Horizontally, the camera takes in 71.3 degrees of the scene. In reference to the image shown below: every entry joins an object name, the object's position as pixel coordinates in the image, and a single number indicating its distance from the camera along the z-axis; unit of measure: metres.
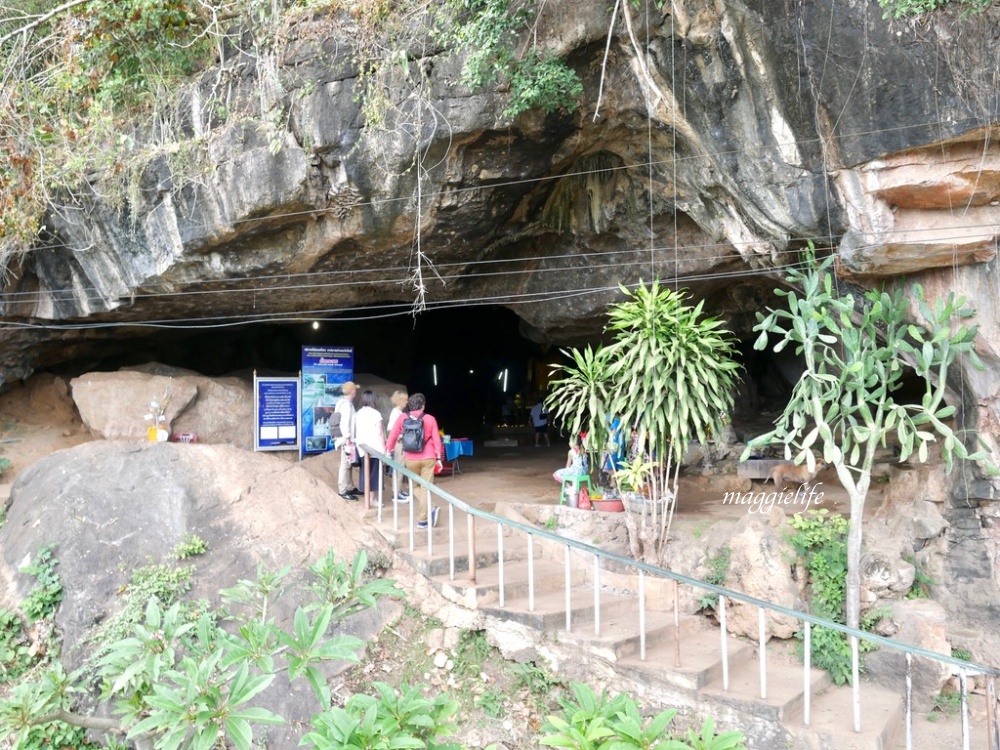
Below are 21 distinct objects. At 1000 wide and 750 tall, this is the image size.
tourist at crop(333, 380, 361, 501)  7.80
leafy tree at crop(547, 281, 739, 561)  6.66
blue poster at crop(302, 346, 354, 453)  9.95
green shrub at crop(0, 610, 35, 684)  5.98
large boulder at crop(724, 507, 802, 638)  6.40
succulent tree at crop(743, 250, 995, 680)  5.75
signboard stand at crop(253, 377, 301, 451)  9.62
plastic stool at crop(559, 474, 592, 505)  7.88
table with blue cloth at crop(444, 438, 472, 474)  10.83
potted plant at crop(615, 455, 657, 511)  6.86
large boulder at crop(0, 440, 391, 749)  6.12
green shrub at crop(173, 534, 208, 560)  6.20
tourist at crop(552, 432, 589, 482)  7.91
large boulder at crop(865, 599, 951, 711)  6.01
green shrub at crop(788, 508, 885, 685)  6.12
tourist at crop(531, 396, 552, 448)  15.38
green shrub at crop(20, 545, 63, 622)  6.11
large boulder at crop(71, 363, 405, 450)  9.89
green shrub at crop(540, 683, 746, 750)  2.72
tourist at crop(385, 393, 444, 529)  7.09
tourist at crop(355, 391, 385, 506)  7.48
